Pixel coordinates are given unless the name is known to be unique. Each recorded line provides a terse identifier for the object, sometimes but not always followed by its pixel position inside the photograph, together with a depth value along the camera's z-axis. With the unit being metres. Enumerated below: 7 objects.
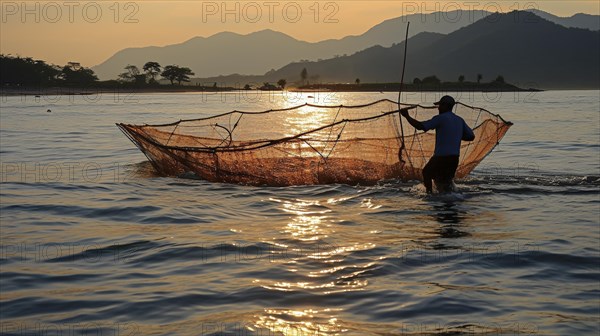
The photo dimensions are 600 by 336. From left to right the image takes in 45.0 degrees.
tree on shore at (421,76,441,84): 167.89
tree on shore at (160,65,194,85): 162.50
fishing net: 13.71
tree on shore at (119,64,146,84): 143.94
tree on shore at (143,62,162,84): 158.79
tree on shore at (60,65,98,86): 130.75
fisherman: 11.75
